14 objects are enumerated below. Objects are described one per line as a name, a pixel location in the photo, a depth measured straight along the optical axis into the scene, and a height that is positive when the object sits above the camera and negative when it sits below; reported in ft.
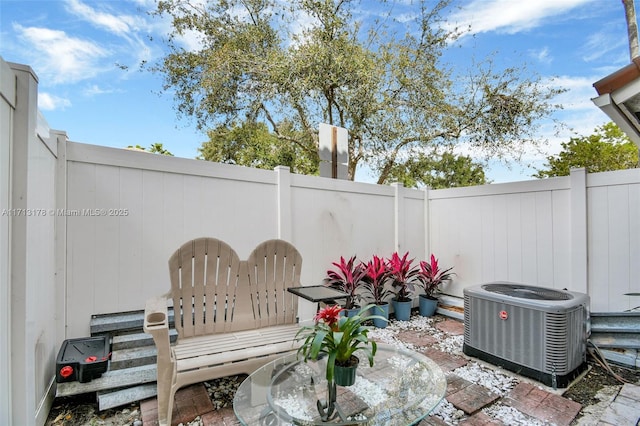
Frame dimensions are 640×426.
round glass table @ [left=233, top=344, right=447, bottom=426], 4.53 -3.02
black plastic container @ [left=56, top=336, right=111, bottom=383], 6.16 -2.99
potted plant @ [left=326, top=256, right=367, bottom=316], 11.40 -2.43
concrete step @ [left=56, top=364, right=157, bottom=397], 6.09 -3.49
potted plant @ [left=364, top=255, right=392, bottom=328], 12.00 -2.65
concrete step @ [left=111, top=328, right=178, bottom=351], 7.14 -2.96
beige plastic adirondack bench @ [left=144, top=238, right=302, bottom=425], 5.64 -2.32
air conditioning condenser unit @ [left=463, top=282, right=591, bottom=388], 7.23 -3.00
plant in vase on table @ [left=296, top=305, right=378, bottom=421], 4.74 -2.15
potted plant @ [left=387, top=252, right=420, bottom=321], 12.39 -2.86
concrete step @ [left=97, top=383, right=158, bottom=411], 6.18 -3.80
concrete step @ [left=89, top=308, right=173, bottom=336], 7.24 -2.59
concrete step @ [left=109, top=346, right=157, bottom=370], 6.75 -3.23
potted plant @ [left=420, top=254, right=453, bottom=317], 13.16 -3.02
